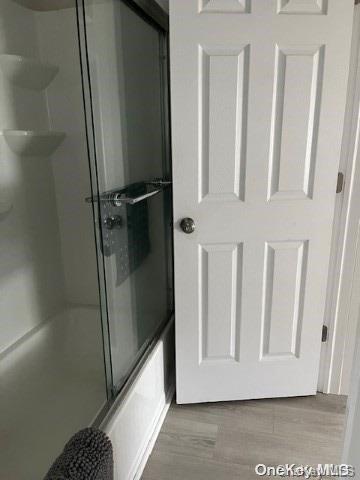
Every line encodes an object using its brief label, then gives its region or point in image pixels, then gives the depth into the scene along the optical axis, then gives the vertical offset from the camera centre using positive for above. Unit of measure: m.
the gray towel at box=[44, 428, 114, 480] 0.76 -0.70
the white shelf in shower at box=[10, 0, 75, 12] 1.69 +0.59
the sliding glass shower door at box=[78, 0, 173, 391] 1.35 -0.16
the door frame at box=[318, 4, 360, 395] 1.54 -0.63
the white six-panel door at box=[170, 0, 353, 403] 1.40 -0.21
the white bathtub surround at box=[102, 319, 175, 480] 1.26 -1.10
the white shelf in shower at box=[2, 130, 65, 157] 1.65 -0.03
